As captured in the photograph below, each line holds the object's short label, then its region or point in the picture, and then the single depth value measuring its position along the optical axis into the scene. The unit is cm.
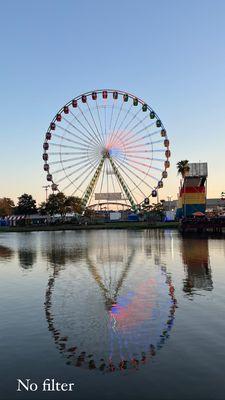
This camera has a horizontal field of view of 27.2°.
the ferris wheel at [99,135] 10019
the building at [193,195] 12719
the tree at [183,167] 15638
